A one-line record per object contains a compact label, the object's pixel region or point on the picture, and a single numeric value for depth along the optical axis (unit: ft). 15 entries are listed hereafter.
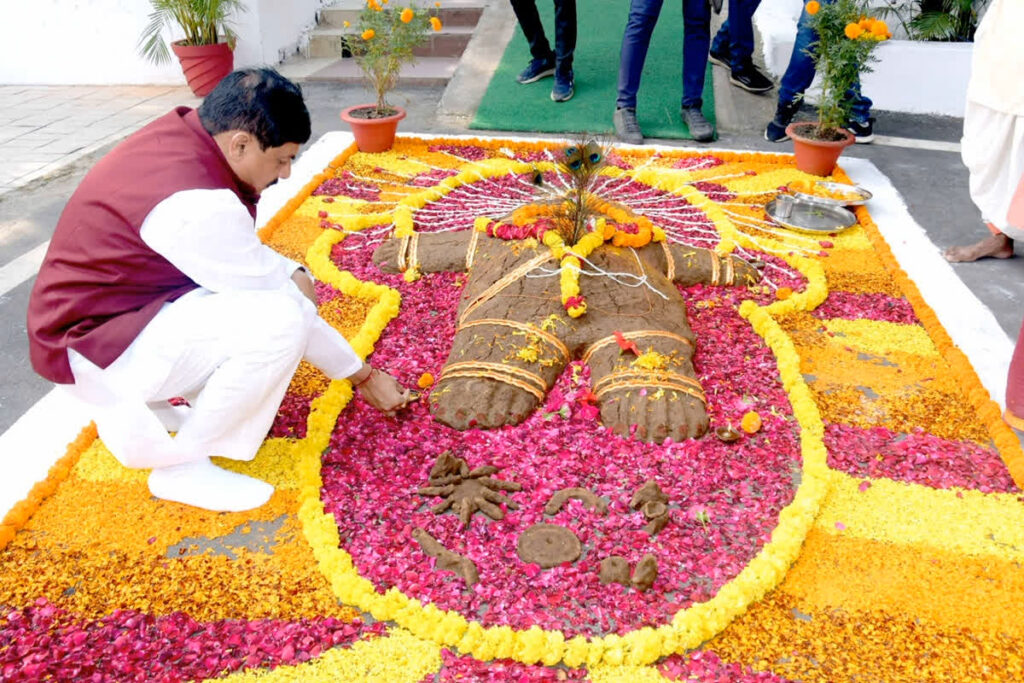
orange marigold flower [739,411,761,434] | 8.71
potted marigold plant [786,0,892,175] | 14.69
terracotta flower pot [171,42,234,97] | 21.17
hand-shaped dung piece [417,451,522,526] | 7.61
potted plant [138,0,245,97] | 20.84
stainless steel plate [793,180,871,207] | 14.29
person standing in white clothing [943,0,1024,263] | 12.09
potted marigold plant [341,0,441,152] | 16.57
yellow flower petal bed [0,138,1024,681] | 6.30
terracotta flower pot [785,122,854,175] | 15.49
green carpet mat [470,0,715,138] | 18.78
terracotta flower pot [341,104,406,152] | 16.58
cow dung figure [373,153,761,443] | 8.74
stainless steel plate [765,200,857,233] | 13.74
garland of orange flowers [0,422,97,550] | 7.45
